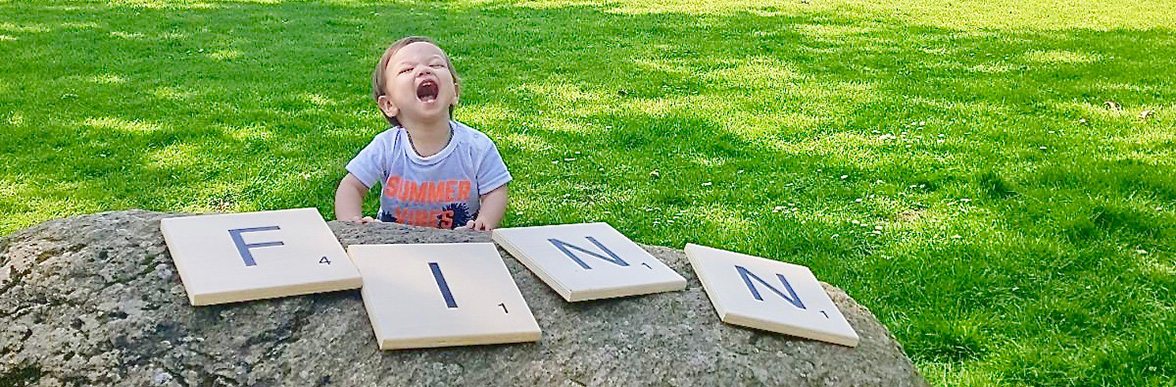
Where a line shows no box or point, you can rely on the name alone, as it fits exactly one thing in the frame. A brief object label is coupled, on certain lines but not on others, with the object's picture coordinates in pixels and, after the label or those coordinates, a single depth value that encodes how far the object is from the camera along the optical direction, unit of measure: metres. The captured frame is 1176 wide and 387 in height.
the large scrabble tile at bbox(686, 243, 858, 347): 2.32
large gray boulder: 2.04
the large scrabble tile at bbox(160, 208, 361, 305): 2.17
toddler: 3.56
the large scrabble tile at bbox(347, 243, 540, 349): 2.06
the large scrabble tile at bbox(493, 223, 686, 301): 2.35
